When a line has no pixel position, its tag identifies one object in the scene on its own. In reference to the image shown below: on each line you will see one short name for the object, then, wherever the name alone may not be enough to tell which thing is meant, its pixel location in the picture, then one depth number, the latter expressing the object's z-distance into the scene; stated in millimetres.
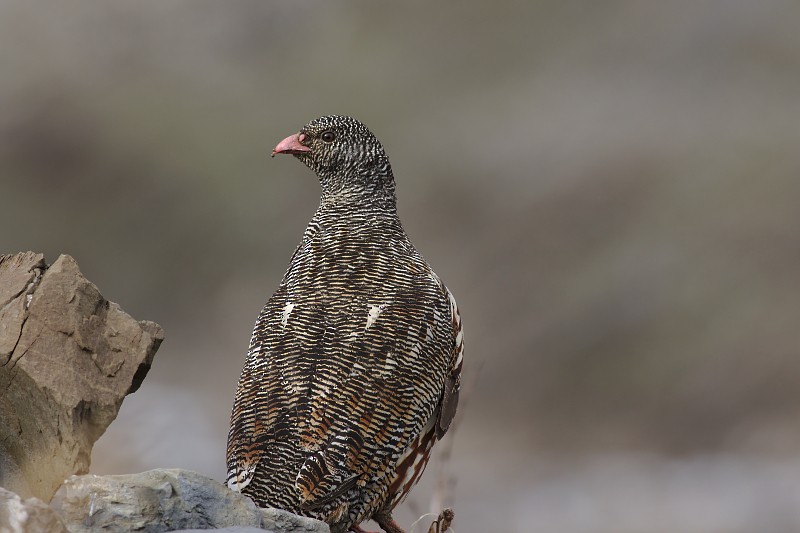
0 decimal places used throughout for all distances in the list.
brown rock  12758
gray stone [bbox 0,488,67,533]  9523
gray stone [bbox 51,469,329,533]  10852
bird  14898
